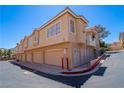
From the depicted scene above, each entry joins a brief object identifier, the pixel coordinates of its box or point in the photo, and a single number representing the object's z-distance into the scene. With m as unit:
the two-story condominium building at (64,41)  6.95
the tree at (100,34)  15.13
